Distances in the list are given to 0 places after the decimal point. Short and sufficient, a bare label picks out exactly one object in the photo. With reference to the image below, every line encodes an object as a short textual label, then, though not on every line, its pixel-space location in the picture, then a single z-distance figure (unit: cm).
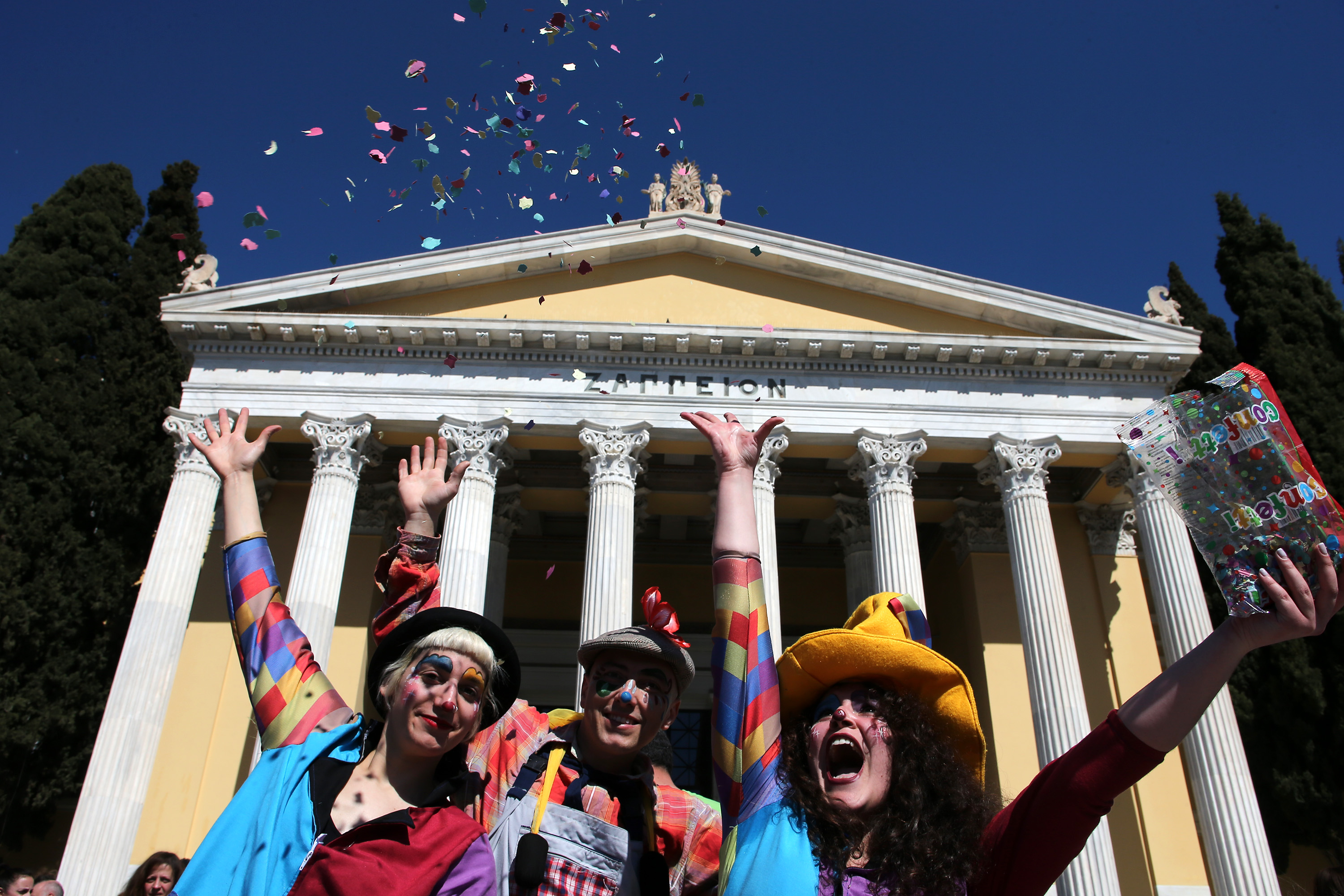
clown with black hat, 263
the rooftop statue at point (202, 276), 1781
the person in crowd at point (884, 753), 245
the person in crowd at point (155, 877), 645
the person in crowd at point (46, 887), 794
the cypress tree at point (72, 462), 1655
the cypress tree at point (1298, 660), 1698
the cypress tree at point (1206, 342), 2142
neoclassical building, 1568
